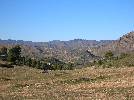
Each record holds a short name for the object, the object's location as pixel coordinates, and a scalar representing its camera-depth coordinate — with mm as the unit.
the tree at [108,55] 164562
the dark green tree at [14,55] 134875
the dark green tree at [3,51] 191300
